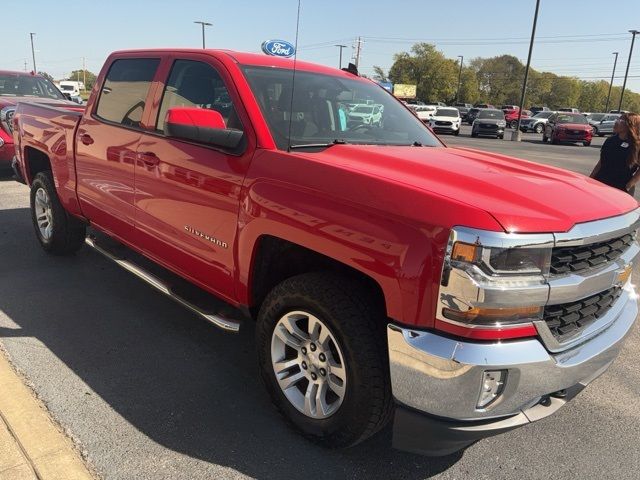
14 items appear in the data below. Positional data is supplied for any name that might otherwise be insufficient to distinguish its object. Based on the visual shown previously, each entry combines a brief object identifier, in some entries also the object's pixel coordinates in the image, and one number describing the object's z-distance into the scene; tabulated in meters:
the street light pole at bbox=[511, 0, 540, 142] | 25.69
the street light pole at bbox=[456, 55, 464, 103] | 88.00
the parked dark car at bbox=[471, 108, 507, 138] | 31.00
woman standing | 5.72
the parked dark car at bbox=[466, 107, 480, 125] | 48.57
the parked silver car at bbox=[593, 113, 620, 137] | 39.62
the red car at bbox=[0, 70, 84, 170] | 9.70
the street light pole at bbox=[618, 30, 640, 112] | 54.09
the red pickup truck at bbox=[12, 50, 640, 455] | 2.02
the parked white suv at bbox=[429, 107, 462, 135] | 31.66
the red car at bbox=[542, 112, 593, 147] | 28.39
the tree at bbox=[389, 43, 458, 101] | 85.12
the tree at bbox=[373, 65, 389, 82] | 86.49
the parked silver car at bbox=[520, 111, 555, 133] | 39.44
